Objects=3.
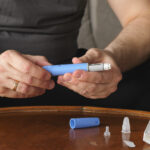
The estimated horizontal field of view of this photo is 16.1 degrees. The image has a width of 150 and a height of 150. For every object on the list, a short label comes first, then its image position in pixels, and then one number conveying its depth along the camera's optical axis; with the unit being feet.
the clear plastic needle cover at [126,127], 3.53
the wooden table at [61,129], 3.29
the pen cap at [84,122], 3.58
